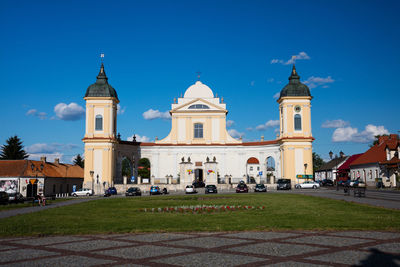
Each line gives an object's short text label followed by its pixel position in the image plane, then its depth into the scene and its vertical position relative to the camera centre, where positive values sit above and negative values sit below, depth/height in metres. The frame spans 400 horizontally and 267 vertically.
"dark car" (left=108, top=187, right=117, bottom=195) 49.12 -2.26
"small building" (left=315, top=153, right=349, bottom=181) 86.81 +0.27
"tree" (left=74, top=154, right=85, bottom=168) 94.38 +2.80
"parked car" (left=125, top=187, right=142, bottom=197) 43.83 -2.21
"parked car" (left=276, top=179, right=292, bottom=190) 50.44 -1.81
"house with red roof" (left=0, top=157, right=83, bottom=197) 49.34 -0.61
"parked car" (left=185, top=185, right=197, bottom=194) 44.81 -1.98
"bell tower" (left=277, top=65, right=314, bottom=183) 56.50 +5.77
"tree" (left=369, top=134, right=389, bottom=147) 82.31 +6.11
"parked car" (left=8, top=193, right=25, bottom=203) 33.62 -2.16
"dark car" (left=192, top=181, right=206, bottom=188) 55.65 -1.80
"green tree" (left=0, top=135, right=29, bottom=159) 69.56 +4.04
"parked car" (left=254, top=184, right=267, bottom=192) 46.56 -2.00
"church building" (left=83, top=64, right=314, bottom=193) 56.00 +4.09
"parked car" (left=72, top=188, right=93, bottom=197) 48.38 -2.42
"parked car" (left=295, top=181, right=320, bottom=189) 52.16 -1.89
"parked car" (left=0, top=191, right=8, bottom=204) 31.42 -1.98
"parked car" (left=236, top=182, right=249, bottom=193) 44.69 -1.97
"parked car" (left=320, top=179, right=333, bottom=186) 64.12 -1.96
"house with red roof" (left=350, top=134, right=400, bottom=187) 53.28 +0.87
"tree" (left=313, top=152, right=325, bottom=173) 129.12 +3.03
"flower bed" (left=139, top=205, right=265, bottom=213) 20.05 -1.94
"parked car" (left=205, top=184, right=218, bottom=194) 43.91 -2.06
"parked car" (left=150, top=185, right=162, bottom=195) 45.34 -2.12
